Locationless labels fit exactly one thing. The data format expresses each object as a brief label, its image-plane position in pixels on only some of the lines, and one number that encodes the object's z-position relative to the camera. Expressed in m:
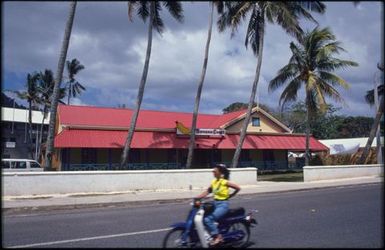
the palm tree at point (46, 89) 55.47
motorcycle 7.56
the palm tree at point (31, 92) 55.25
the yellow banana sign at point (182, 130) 32.91
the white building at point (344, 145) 48.38
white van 24.31
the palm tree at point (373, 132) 31.89
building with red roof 30.27
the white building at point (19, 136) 58.09
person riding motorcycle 7.71
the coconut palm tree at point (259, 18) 26.34
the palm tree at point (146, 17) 23.95
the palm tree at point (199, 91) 26.53
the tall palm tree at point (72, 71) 61.44
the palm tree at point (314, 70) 31.02
